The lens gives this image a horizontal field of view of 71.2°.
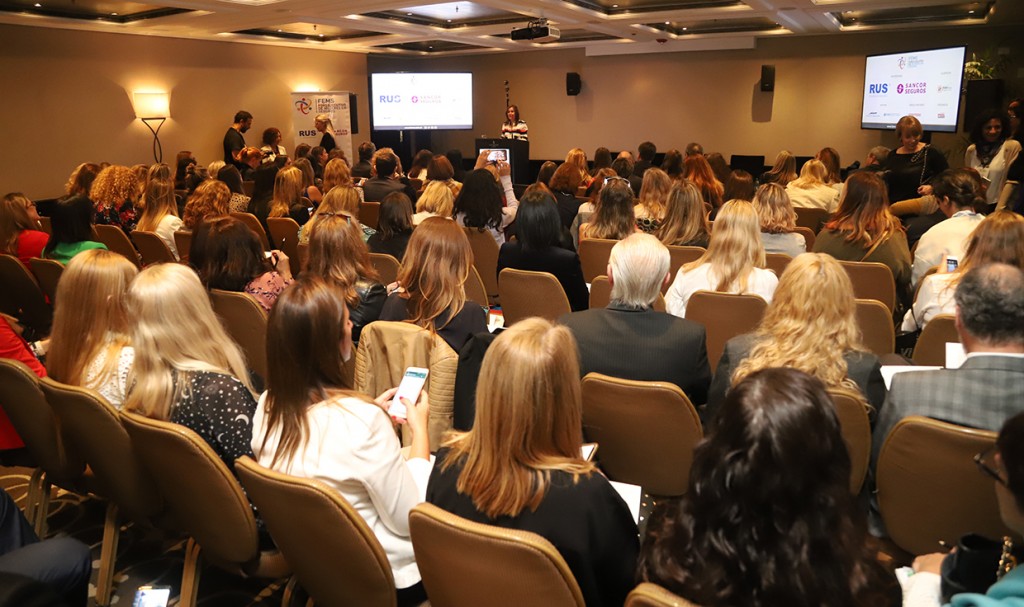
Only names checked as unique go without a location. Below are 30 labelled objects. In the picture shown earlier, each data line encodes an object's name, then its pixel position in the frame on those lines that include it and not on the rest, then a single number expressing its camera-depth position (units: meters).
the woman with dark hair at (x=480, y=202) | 5.81
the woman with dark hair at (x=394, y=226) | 4.89
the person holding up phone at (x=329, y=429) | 1.88
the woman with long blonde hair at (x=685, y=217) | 5.04
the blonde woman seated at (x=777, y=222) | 4.91
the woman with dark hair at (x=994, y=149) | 8.34
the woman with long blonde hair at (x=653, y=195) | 6.11
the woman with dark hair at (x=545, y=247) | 4.29
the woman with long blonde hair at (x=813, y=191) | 6.87
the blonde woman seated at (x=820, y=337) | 2.44
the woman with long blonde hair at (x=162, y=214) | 6.05
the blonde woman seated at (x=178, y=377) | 2.29
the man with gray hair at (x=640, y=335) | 2.66
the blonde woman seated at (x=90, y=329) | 2.61
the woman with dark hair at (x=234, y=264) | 3.70
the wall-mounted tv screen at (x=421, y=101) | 14.66
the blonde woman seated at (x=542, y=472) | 1.59
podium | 12.44
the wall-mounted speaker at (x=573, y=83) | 15.22
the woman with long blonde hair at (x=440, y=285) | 2.90
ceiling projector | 9.84
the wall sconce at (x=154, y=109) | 11.27
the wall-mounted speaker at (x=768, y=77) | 13.02
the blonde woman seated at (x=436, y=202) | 6.05
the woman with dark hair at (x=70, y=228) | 4.64
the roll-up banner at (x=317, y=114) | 13.64
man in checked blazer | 2.04
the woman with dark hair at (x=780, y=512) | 1.23
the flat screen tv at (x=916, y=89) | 9.19
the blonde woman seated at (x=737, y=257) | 3.68
